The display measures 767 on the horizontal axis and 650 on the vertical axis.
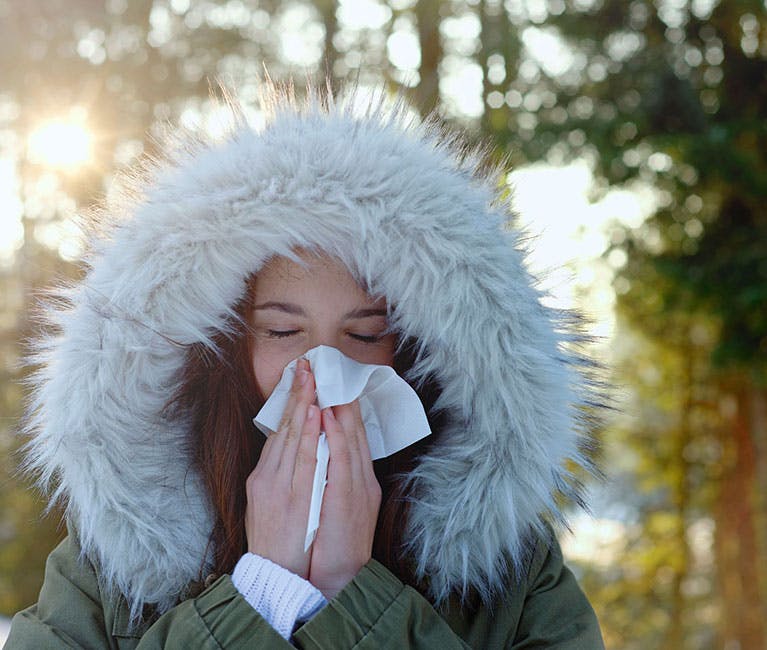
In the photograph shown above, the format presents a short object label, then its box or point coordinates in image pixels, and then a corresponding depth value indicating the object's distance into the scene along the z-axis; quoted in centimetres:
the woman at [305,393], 167
